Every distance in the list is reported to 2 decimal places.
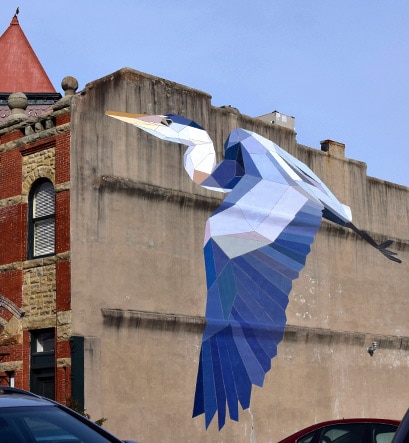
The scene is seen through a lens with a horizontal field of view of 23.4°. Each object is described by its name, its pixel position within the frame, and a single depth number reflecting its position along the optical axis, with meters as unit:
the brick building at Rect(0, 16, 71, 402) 21.28
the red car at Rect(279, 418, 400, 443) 13.00
